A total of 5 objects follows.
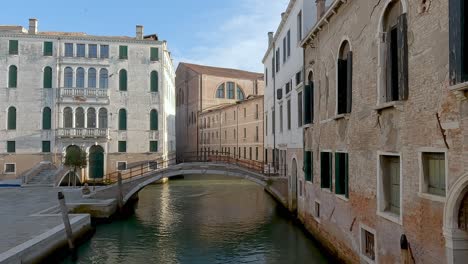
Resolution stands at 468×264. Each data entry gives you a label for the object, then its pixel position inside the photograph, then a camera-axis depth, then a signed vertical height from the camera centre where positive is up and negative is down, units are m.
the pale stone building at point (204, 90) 44.59 +6.41
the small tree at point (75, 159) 22.61 -0.79
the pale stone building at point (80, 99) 26.02 +3.15
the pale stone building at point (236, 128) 31.45 +1.50
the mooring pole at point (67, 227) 12.03 -2.51
